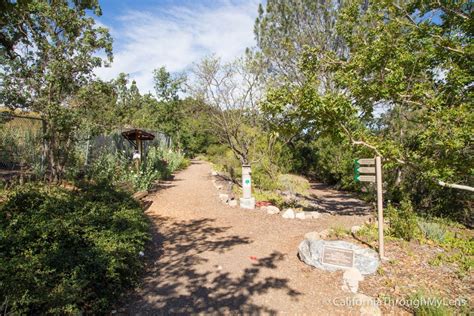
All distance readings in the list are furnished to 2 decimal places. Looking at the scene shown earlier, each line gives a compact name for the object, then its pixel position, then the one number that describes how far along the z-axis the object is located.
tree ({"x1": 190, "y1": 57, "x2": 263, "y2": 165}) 11.56
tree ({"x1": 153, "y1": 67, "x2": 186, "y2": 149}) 23.27
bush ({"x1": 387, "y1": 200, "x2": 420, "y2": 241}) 4.73
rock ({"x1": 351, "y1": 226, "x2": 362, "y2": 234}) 5.22
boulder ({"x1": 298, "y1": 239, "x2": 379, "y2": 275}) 3.73
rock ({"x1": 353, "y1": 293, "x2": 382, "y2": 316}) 2.90
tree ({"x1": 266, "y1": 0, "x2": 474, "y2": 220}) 4.95
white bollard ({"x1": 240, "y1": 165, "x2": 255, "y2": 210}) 7.68
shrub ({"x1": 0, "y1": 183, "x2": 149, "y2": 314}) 2.38
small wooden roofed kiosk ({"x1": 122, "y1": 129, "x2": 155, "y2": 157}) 10.17
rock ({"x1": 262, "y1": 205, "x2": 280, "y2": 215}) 7.13
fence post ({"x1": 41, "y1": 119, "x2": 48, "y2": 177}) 7.37
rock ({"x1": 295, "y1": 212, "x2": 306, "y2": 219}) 6.71
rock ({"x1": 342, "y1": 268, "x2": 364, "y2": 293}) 3.39
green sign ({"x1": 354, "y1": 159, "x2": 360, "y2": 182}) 4.32
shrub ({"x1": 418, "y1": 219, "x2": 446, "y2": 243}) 4.70
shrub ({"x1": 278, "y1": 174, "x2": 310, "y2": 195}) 10.20
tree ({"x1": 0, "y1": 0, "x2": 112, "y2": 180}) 6.61
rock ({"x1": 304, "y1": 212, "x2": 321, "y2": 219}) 6.76
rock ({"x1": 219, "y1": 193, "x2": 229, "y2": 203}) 8.30
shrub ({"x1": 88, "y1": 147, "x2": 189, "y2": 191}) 8.30
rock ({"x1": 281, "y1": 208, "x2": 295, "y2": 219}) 6.70
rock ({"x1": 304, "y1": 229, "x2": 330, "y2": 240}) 4.83
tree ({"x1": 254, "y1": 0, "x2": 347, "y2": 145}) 12.89
